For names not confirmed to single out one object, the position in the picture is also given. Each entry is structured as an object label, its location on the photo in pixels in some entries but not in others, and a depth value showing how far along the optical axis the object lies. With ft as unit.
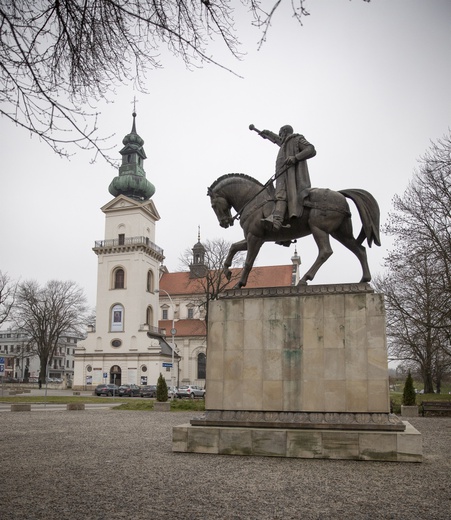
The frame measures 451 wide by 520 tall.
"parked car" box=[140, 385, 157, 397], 166.91
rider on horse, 35.24
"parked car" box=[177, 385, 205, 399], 160.45
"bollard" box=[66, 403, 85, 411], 82.23
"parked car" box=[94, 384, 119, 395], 165.27
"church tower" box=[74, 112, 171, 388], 210.38
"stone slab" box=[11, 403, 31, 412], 78.28
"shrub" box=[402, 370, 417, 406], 85.97
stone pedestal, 30.42
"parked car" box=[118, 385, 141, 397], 165.89
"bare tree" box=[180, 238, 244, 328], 151.53
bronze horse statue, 34.78
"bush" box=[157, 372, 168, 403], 92.38
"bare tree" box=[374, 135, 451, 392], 79.25
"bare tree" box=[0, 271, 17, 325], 154.48
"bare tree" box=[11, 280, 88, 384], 216.33
